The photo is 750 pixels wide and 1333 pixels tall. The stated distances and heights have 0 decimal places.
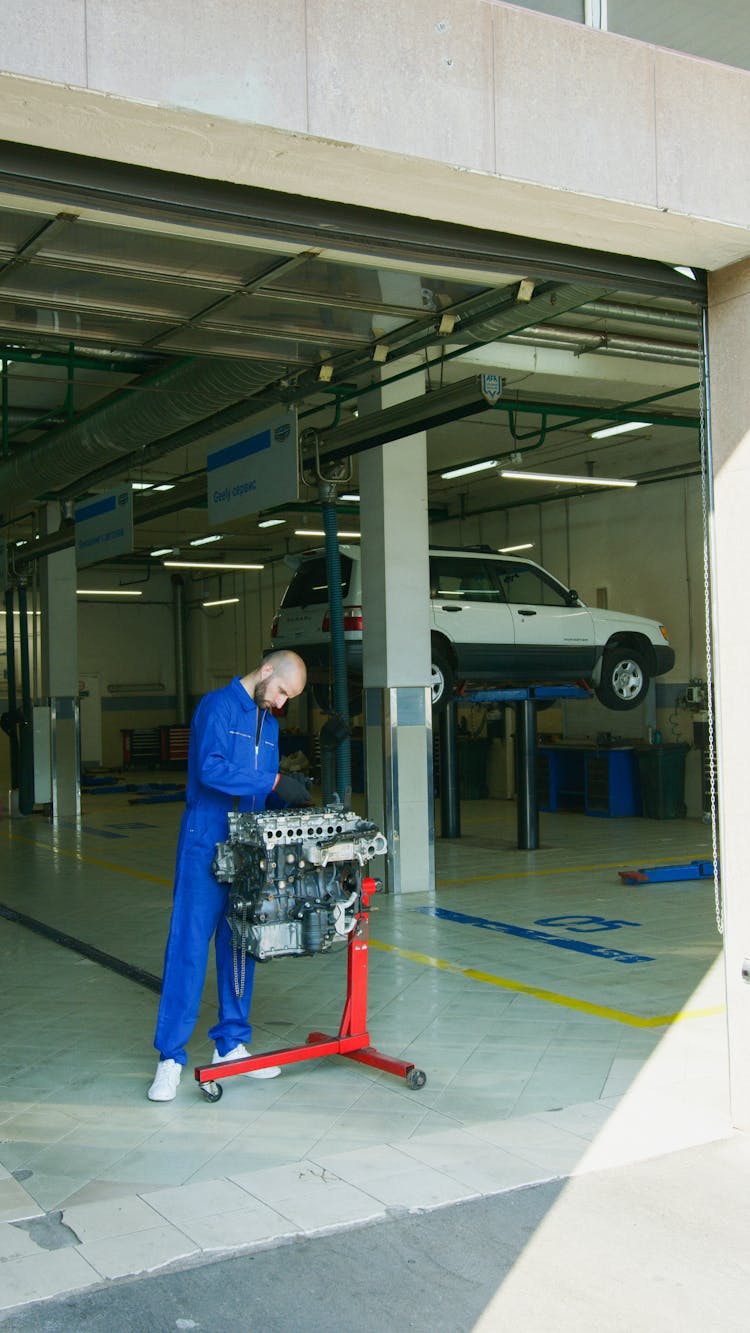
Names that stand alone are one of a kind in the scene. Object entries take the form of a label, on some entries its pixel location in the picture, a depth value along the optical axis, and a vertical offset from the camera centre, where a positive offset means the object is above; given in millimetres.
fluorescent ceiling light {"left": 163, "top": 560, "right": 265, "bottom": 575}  20844 +2075
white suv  12281 +467
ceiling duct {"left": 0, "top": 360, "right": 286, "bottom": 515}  7676 +1934
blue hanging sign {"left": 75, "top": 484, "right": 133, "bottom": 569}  10805 +1477
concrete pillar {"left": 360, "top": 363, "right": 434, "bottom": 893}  9555 +201
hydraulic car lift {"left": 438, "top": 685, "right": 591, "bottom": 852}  11891 -704
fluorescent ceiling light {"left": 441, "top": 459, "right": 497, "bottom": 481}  13381 +2366
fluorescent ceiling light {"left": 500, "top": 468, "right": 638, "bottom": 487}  12539 +2075
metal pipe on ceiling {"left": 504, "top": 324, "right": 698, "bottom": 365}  9273 +2600
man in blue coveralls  4645 -495
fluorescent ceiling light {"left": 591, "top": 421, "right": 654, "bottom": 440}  13202 +2688
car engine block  4559 -773
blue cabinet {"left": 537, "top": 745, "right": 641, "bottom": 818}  15305 -1451
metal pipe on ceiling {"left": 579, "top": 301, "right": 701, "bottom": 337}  8375 +2548
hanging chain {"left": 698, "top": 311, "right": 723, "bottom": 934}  4418 +788
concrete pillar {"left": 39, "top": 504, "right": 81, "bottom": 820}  16219 +222
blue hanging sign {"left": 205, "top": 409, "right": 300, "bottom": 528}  7711 +1424
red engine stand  4660 -1502
